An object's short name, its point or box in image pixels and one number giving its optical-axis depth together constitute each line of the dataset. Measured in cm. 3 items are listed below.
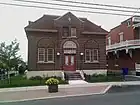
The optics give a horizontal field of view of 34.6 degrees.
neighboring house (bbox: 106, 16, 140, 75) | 3134
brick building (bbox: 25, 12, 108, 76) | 2638
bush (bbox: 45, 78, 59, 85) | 1718
